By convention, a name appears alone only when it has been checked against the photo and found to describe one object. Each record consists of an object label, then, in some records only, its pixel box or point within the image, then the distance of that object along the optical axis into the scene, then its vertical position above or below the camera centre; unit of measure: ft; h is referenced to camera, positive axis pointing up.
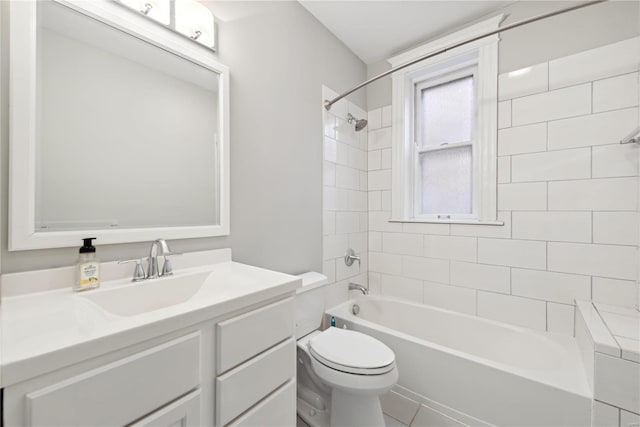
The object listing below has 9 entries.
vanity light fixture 3.30 +2.68
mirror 2.55 +1.01
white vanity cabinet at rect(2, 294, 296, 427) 1.50 -1.24
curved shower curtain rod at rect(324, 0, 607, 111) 3.67 +2.96
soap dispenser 2.60 -0.59
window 5.81 +2.06
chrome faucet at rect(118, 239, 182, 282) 3.06 -0.60
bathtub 3.70 -2.70
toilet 3.75 -2.37
